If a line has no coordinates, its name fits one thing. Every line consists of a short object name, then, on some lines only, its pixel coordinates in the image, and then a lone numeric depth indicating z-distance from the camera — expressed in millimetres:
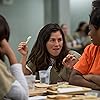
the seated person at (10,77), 2318
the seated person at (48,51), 3986
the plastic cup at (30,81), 3147
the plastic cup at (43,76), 3500
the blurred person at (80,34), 10728
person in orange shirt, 3113
